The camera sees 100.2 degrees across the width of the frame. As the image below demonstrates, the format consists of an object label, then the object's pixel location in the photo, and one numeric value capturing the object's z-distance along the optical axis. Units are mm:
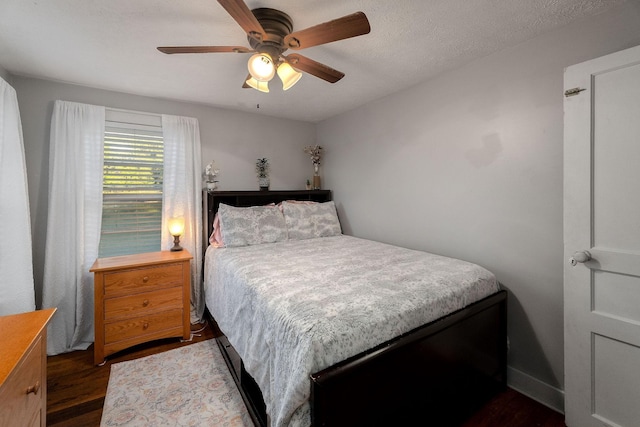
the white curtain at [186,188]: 2807
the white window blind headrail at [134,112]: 2587
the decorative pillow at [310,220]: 3002
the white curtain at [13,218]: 1819
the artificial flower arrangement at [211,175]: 2982
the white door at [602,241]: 1353
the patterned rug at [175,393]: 1596
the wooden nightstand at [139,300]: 2141
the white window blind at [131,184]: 2637
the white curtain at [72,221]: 2311
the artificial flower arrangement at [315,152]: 3734
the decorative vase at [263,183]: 3370
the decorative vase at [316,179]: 3744
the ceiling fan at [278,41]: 1219
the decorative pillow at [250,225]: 2609
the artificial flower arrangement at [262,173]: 3377
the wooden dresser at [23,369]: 819
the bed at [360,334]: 1055
